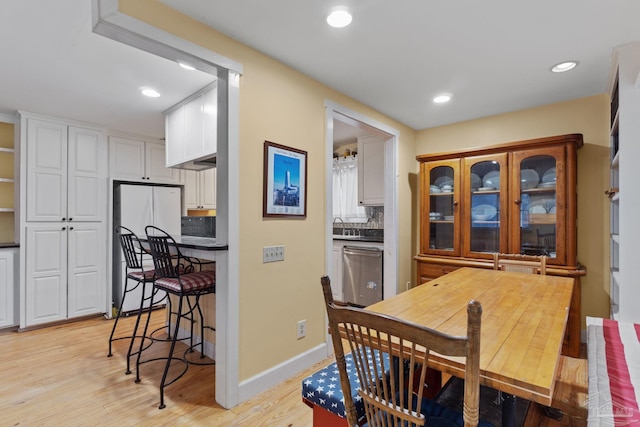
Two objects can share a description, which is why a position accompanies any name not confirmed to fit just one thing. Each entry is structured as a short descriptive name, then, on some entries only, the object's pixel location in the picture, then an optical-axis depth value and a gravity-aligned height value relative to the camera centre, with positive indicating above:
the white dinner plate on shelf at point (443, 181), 3.48 +0.38
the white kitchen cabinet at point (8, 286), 3.29 -0.79
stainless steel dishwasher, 3.89 -0.79
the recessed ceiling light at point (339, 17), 1.70 +1.11
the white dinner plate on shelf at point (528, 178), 2.97 +0.35
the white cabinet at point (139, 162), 3.94 +0.67
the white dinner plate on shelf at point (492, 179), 3.16 +0.37
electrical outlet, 2.44 -0.91
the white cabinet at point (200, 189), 4.53 +0.36
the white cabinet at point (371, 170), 4.11 +0.59
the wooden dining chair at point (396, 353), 0.75 -0.41
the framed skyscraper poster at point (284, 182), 2.19 +0.24
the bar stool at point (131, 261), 2.52 -0.42
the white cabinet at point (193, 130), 2.73 +0.80
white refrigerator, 3.85 -0.04
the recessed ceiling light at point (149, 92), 2.75 +1.09
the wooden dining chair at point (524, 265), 2.39 -0.41
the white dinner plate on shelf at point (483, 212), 3.20 +0.02
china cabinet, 2.75 +0.09
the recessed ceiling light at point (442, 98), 2.88 +1.11
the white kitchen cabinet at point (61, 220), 3.36 -0.10
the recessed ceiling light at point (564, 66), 2.28 +1.12
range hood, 3.22 +0.55
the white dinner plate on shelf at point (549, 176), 2.86 +0.37
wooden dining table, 0.86 -0.44
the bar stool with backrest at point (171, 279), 2.09 -0.46
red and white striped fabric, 0.96 -0.61
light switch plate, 2.18 -0.29
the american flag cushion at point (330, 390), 1.26 -0.76
